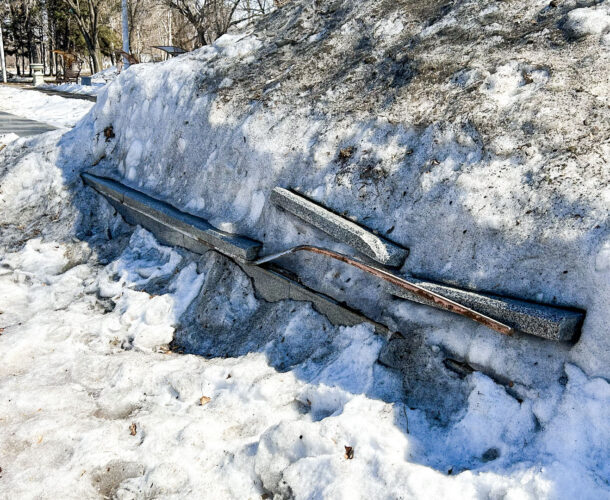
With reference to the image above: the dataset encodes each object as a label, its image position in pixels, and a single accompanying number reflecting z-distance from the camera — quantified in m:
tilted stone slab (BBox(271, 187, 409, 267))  3.66
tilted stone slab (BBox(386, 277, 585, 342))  2.78
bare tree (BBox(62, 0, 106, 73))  25.95
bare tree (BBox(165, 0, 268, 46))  18.78
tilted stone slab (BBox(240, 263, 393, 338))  3.73
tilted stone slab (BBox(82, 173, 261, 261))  4.61
